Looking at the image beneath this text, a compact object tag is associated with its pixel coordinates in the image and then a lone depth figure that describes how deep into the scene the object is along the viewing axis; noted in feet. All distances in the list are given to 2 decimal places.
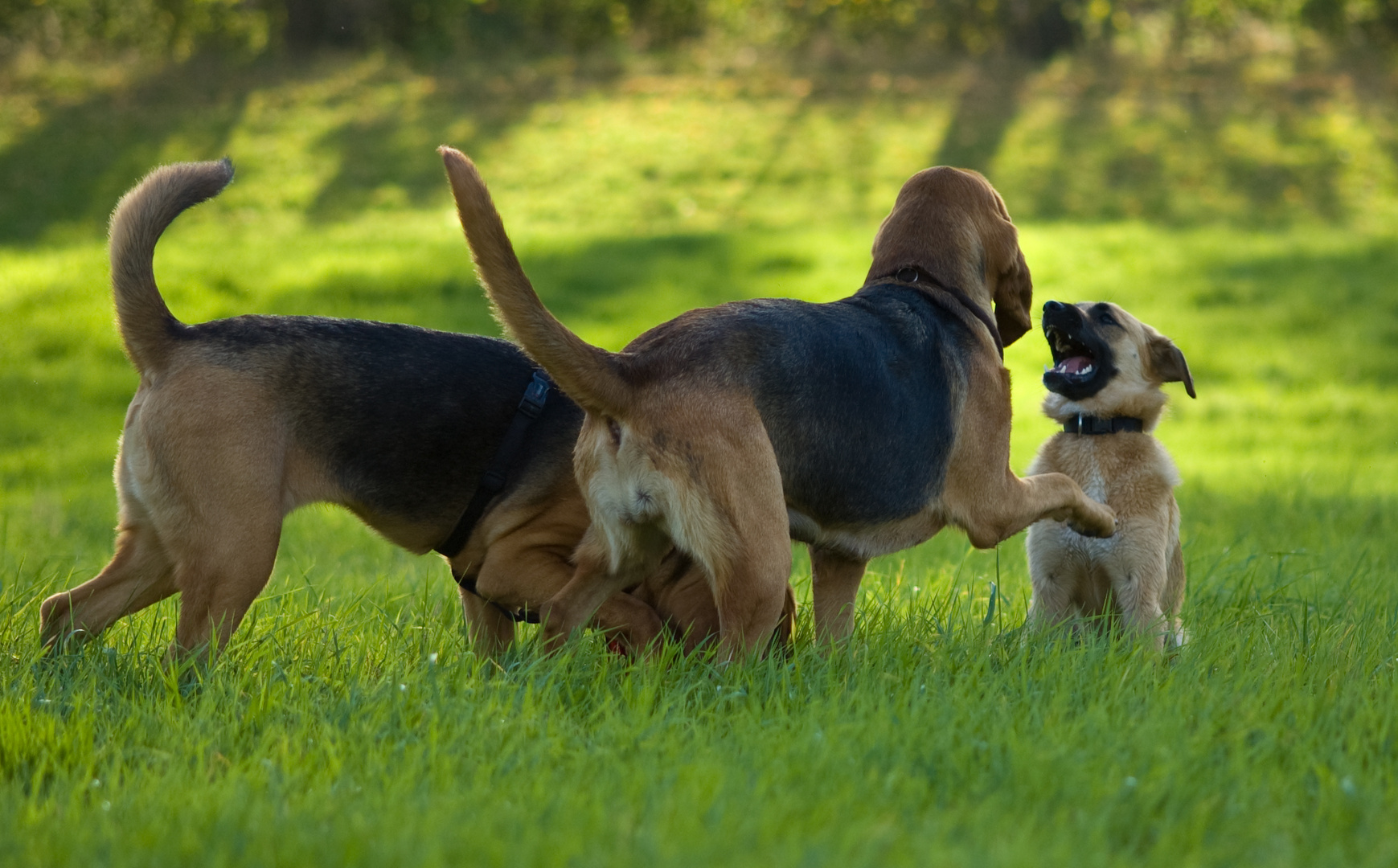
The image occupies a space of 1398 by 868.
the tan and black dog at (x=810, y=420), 24.07
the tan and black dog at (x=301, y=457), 26.30
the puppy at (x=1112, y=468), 31.83
